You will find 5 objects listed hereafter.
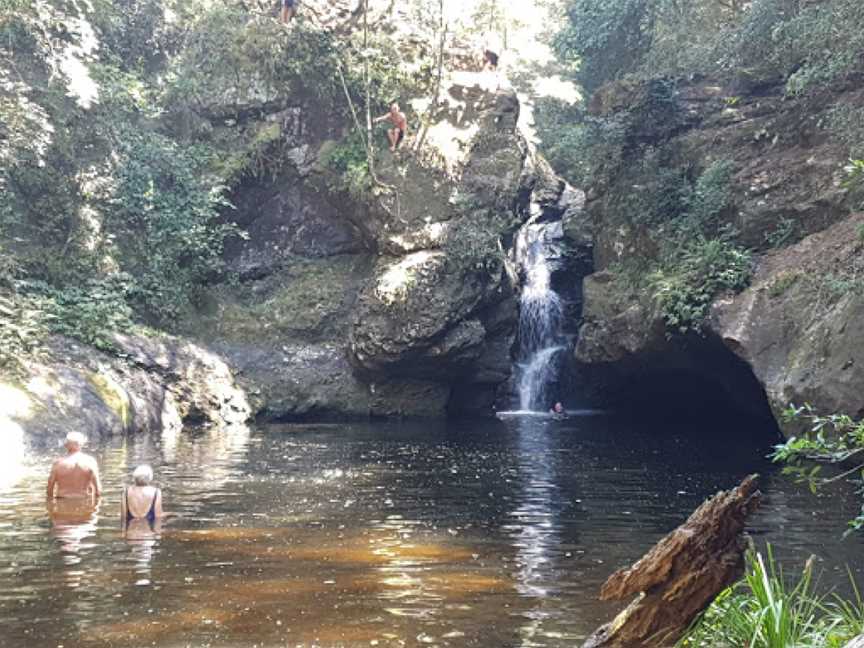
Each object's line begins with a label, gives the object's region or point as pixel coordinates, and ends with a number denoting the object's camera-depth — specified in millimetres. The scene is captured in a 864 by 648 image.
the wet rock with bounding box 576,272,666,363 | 20511
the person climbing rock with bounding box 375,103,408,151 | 26141
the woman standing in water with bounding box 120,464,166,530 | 9617
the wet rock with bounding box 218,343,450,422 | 24312
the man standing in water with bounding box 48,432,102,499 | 10672
